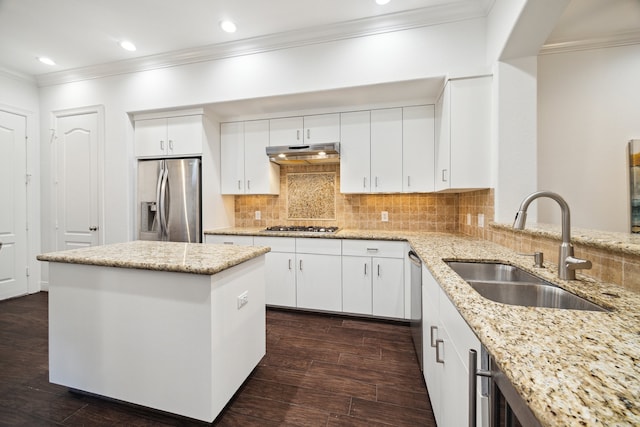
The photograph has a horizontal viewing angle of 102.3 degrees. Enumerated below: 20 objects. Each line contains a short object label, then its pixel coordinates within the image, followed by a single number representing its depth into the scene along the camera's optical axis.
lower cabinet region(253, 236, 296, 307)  2.92
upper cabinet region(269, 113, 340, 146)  3.04
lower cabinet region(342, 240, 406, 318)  2.66
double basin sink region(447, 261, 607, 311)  1.06
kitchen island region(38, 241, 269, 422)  1.40
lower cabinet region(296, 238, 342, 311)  2.80
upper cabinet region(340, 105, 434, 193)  2.82
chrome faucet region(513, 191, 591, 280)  1.09
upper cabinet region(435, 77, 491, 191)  2.21
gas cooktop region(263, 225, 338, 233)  3.05
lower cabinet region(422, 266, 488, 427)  0.91
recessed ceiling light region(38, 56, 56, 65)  3.17
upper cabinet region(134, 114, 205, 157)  3.12
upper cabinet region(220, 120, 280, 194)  3.27
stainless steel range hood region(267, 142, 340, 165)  2.85
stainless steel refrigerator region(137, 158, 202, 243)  3.14
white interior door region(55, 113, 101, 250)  3.46
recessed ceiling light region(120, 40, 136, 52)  2.83
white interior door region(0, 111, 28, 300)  3.34
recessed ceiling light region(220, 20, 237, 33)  2.50
